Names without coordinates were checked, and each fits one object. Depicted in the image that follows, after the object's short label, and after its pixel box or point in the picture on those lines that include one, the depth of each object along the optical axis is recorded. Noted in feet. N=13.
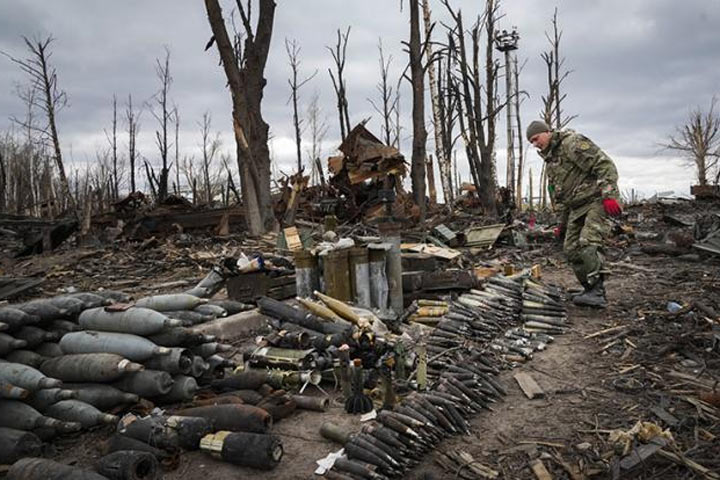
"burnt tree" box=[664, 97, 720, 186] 106.01
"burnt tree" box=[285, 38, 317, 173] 101.30
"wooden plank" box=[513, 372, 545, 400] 14.06
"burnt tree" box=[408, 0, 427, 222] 50.57
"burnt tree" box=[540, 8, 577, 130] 85.15
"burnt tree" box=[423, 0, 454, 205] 67.05
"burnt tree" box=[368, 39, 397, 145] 99.90
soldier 22.11
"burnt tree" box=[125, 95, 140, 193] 107.86
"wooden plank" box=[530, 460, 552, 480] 9.86
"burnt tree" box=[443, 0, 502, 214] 63.31
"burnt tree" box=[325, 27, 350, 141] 90.48
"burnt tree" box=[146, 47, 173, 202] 100.17
